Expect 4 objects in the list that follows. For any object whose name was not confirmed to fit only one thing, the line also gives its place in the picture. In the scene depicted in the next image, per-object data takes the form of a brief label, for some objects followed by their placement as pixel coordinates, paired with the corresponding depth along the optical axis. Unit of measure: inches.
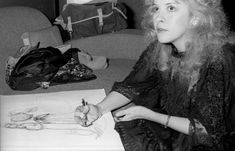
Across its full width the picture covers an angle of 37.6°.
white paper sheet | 32.9
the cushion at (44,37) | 64.2
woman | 38.7
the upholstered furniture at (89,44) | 58.1
